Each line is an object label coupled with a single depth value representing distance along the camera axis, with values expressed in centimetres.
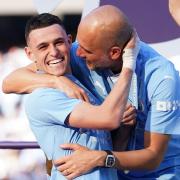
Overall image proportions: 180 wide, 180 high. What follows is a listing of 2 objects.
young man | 521
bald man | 529
